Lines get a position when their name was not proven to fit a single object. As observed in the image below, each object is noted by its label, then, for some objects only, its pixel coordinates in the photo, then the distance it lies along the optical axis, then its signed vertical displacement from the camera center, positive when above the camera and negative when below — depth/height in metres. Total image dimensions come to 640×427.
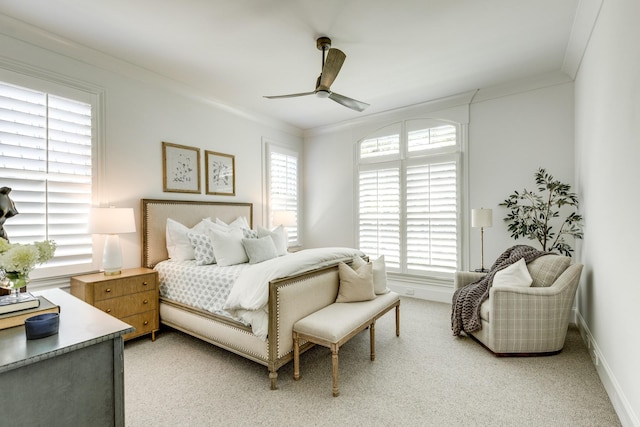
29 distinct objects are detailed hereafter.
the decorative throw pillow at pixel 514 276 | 2.90 -0.63
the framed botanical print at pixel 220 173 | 4.27 +0.58
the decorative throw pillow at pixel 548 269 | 2.90 -0.56
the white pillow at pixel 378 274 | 3.14 -0.64
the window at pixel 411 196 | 4.36 +0.25
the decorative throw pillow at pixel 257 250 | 3.38 -0.41
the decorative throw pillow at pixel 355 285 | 2.90 -0.69
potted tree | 3.53 -0.04
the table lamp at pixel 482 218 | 3.66 -0.07
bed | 2.33 -0.82
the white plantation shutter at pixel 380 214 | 4.84 -0.02
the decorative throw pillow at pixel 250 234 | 3.82 -0.26
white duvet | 2.33 -0.59
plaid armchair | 2.70 -0.93
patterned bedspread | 2.74 -0.67
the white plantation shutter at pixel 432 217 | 4.34 -0.07
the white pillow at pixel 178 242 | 3.51 -0.33
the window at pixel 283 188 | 4.99 +0.45
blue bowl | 1.19 -0.44
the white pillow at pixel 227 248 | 3.25 -0.38
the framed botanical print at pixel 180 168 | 3.78 +0.59
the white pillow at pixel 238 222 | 4.13 -0.13
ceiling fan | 2.57 +1.26
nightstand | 2.77 -0.77
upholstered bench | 2.25 -0.88
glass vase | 1.38 -0.32
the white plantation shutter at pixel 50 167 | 2.67 +0.45
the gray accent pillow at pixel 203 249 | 3.32 -0.39
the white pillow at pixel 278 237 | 3.89 -0.31
